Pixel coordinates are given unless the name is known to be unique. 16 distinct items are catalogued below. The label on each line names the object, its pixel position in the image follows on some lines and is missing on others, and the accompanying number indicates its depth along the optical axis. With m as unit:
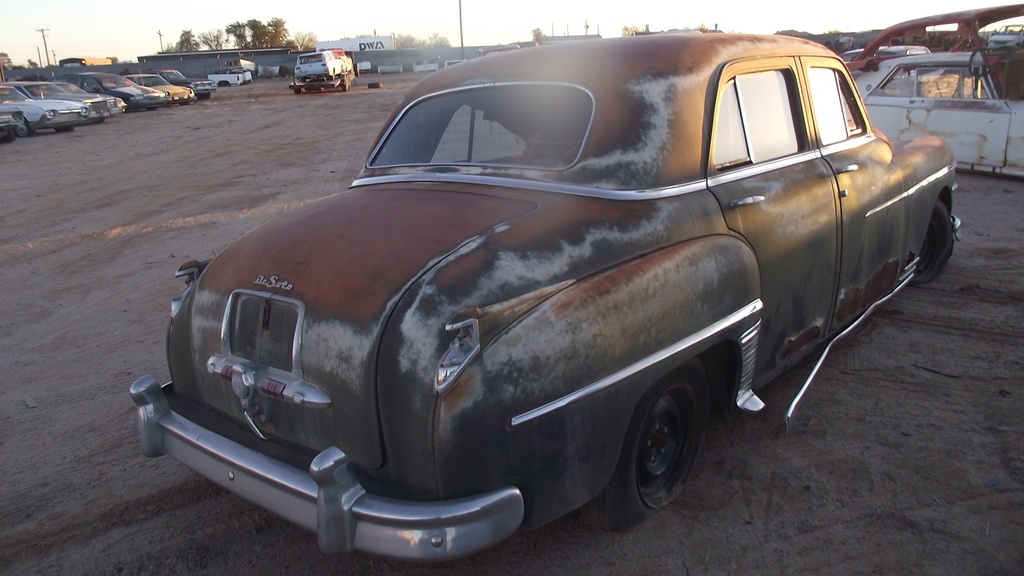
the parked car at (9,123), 16.95
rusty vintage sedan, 2.14
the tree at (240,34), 87.12
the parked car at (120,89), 25.12
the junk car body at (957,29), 10.02
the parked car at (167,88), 27.11
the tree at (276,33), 86.06
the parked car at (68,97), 20.33
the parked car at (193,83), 30.97
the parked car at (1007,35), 15.61
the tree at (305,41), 85.44
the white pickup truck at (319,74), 31.31
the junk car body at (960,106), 8.89
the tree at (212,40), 91.66
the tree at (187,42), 94.19
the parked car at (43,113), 18.41
